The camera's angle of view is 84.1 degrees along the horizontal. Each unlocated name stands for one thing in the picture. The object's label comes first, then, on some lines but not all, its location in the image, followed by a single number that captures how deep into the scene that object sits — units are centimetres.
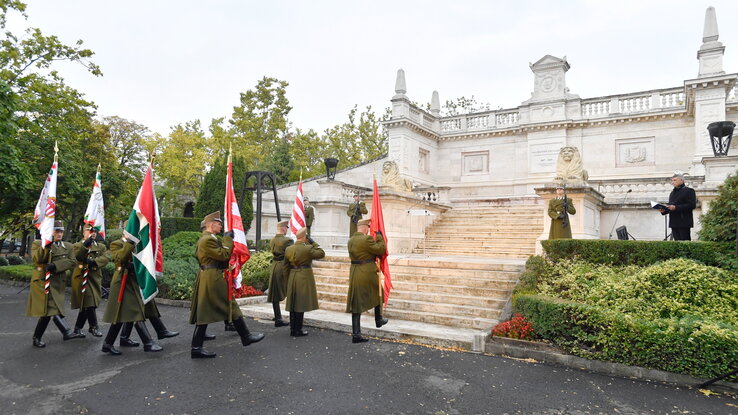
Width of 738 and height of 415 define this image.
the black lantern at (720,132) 1155
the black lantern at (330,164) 1794
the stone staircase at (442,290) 792
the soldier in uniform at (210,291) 603
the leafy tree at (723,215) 691
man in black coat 808
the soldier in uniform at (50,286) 689
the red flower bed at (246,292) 1027
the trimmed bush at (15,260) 2241
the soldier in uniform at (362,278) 692
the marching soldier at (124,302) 623
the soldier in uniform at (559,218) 999
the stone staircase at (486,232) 1434
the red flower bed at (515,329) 625
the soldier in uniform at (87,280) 749
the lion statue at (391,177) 1400
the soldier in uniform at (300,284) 728
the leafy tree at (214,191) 2059
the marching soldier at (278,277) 820
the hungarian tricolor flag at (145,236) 630
